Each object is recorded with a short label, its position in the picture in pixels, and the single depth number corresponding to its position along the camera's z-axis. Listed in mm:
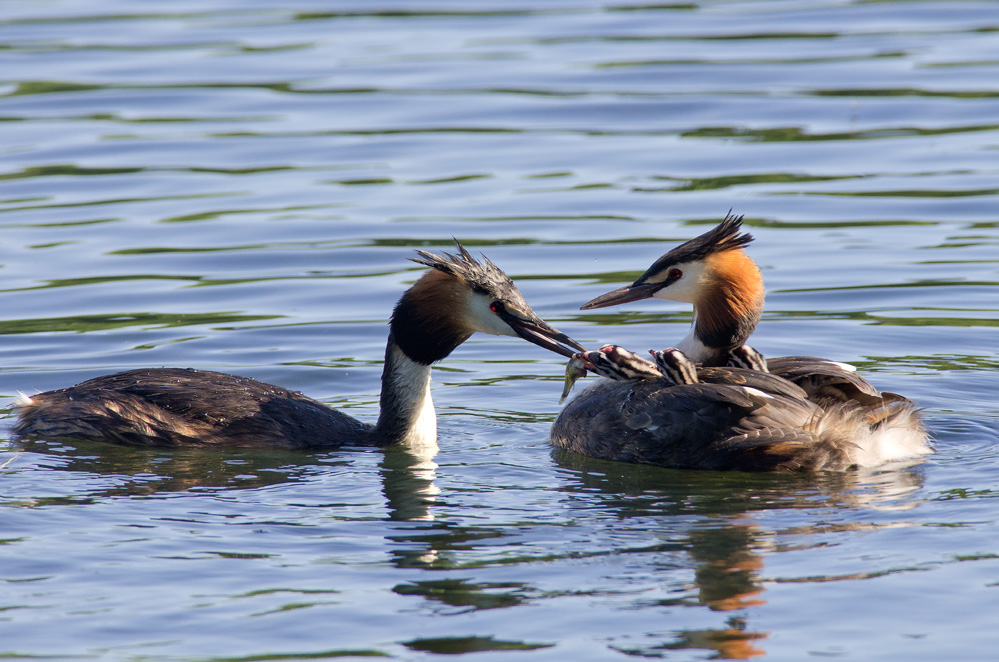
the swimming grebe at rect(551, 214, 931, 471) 13953
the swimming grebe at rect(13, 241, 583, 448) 15391
